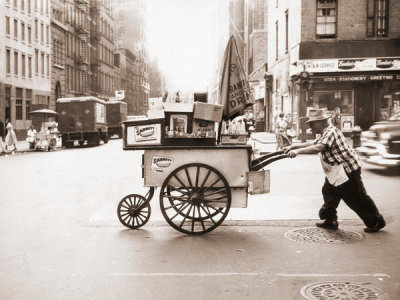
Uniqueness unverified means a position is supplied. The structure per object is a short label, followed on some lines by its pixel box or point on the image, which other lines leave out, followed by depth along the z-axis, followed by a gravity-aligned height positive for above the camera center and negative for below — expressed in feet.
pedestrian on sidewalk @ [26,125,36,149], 99.25 -1.35
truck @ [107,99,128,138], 156.87 +3.54
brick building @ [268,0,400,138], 99.09 +13.11
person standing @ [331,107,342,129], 73.22 +2.52
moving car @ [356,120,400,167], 45.83 -1.11
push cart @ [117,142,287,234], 24.25 -1.85
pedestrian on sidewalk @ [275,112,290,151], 73.41 -0.44
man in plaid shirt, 24.58 -1.80
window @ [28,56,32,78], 157.56 +17.61
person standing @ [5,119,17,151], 92.94 -1.50
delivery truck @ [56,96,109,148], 115.34 +1.82
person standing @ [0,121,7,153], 88.81 -0.54
